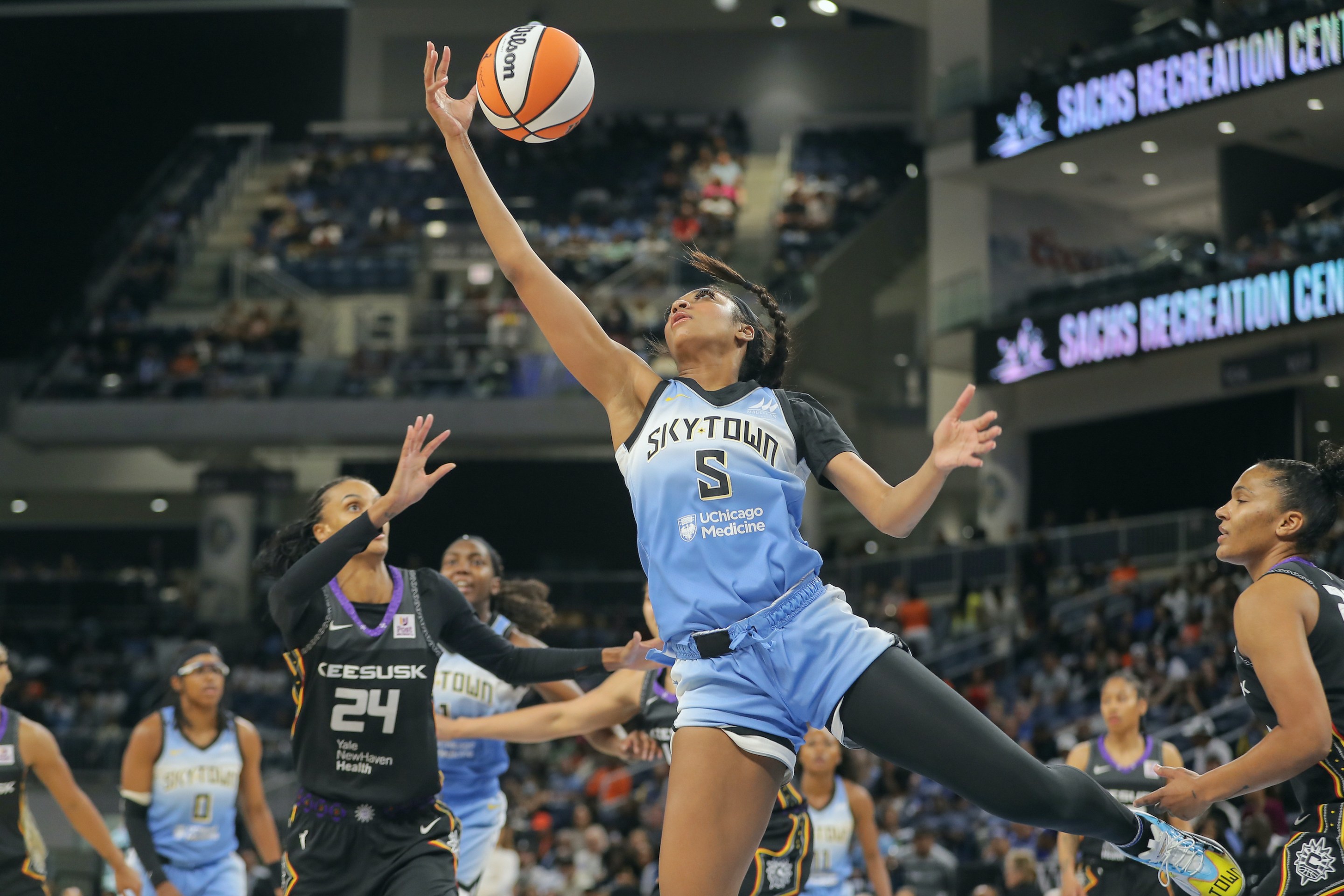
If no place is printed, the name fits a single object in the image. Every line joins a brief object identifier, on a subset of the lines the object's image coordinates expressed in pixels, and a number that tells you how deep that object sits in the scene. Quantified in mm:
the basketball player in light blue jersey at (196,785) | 7922
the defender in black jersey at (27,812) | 7188
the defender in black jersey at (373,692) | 5418
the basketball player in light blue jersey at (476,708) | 7562
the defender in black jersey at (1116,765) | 8195
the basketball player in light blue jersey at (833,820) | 8922
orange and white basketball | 5371
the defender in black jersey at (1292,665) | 4441
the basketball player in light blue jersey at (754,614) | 3980
